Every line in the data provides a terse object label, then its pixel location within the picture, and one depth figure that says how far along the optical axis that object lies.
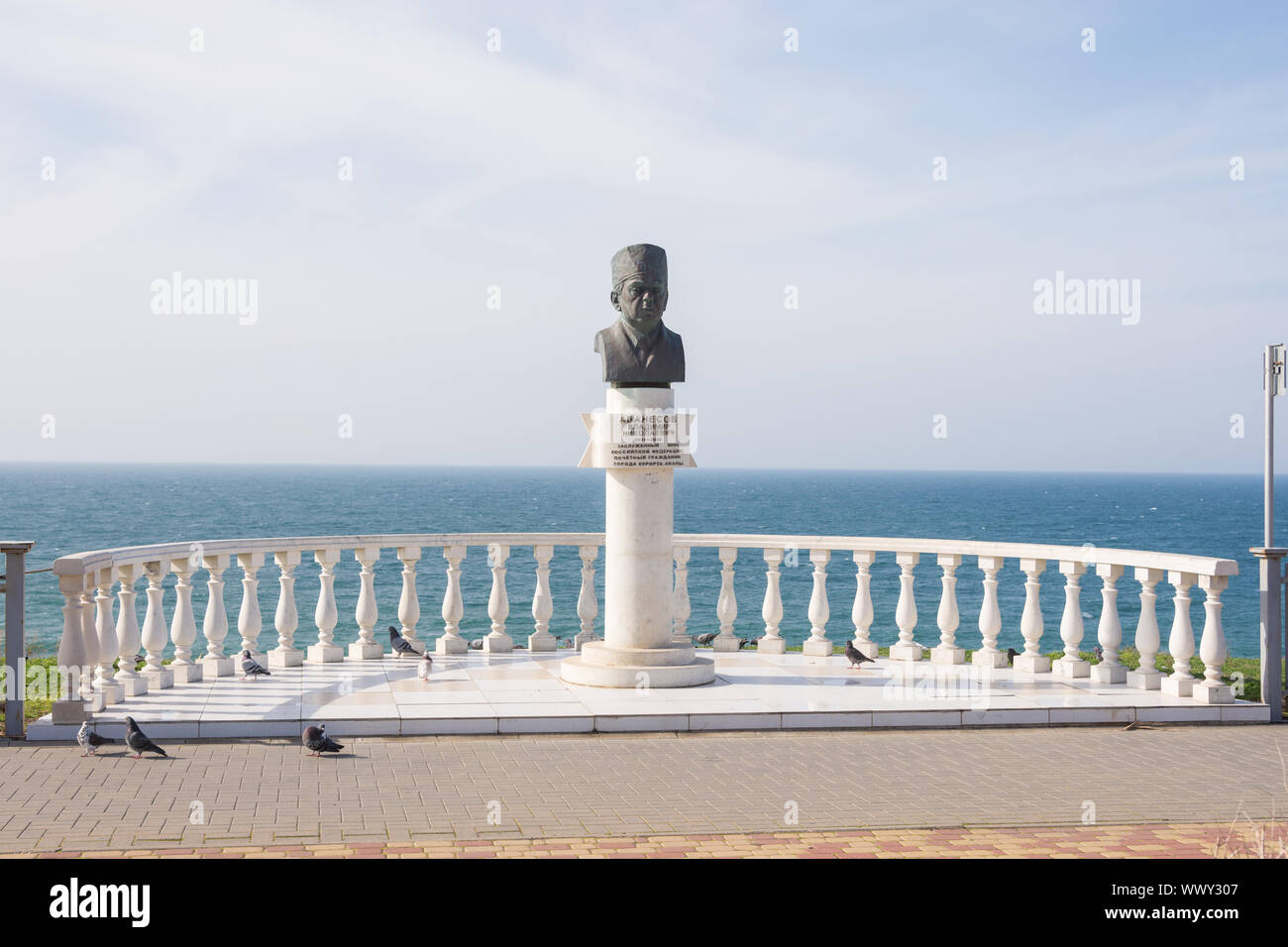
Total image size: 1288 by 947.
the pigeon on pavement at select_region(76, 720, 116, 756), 8.38
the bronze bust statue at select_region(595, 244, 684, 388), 11.08
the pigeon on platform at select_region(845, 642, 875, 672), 11.58
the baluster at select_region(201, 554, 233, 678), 11.07
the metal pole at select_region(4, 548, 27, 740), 8.88
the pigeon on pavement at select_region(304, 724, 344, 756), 8.31
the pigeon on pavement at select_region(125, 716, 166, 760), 8.23
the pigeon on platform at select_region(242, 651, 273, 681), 10.79
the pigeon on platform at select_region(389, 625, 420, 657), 12.26
